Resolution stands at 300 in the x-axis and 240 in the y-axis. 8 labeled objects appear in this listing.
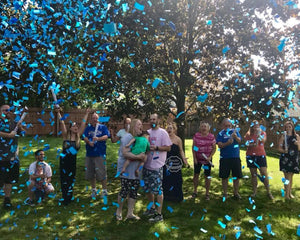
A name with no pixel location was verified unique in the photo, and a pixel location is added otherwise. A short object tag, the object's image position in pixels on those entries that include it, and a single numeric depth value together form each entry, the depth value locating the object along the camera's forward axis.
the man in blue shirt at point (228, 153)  6.44
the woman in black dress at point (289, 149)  6.62
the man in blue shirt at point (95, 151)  6.29
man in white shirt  5.96
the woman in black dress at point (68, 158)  5.98
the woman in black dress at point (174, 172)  6.17
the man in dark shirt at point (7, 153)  5.57
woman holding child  5.05
